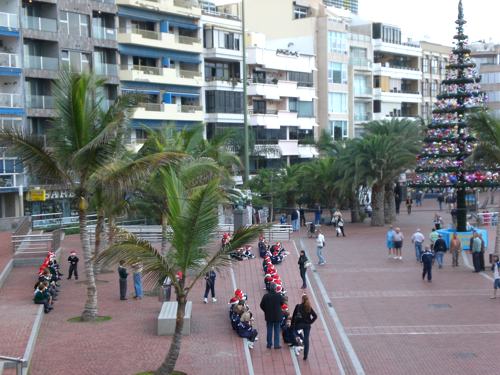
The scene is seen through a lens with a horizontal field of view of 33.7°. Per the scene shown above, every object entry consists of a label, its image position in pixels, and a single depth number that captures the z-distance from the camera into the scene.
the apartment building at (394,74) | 75.25
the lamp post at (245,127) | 39.09
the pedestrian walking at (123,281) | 23.86
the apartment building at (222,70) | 57.91
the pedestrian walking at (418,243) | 31.47
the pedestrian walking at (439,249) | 29.69
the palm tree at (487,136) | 29.80
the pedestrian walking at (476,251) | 28.61
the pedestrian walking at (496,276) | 23.86
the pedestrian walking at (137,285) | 24.19
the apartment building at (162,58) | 52.06
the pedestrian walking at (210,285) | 23.31
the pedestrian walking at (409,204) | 54.63
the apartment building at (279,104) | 61.16
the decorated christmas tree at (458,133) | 34.91
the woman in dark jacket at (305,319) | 17.38
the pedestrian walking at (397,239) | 32.03
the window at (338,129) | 69.50
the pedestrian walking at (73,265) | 27.38
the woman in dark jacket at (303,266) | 25.98
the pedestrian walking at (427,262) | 26.84
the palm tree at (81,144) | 19.23
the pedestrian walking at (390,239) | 32.25
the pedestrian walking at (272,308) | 17.66
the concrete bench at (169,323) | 19.23
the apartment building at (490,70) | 87.68
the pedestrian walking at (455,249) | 30.27
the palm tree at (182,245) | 14.48
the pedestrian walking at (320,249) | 30.98
